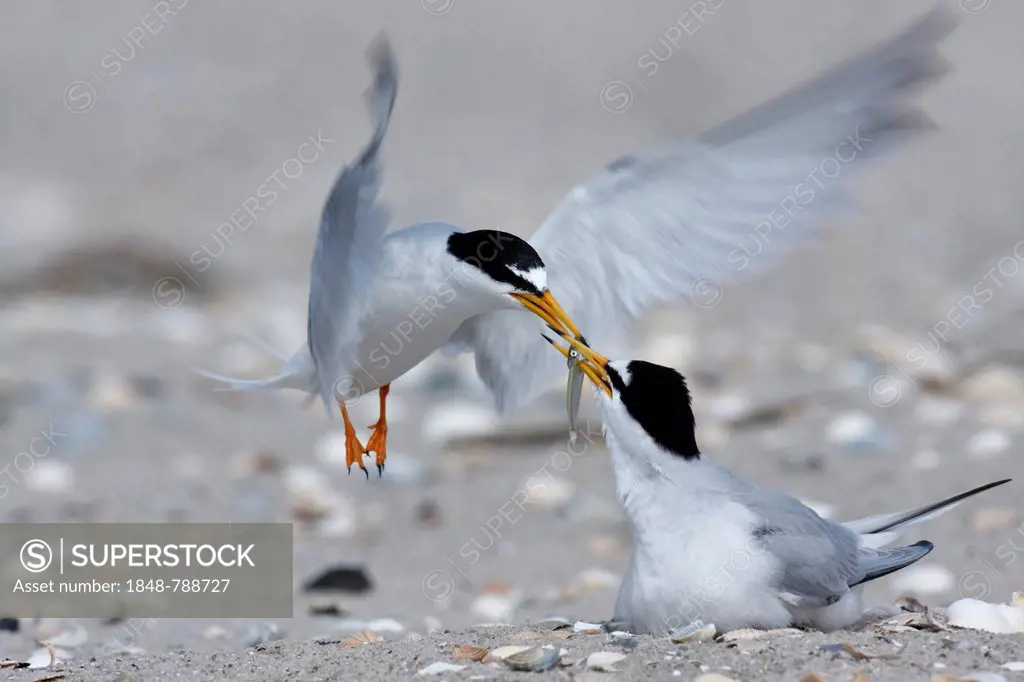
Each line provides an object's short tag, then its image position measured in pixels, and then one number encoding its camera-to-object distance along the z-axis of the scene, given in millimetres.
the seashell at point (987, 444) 12578
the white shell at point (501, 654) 6652
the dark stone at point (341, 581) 10867
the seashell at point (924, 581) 10117
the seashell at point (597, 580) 10812
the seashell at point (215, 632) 9500
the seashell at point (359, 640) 7485
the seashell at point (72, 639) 9070
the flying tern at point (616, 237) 7848
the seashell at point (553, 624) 7768
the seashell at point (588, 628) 7359
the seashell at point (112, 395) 14687
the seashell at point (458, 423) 14227
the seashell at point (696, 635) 6750
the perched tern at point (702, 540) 6949
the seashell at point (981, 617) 7426
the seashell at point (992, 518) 10914
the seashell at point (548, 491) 12875
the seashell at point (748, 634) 6738
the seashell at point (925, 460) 12509
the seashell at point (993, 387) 14109
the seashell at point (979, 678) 5986
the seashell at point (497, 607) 10312
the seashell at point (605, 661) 6316
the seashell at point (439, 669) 6473
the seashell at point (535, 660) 6426
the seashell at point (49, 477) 12961
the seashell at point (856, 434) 13180
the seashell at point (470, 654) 6750
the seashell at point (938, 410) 13758
